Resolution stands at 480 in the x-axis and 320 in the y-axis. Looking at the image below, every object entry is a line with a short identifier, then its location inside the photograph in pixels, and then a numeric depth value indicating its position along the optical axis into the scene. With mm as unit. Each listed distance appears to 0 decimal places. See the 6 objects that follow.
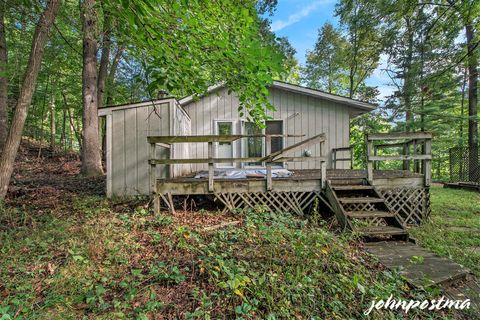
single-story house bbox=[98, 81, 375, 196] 8109
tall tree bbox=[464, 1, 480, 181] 9518
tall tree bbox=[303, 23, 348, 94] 18672
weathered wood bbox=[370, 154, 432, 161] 4965
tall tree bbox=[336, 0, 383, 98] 10945
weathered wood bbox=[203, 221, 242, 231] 3814
